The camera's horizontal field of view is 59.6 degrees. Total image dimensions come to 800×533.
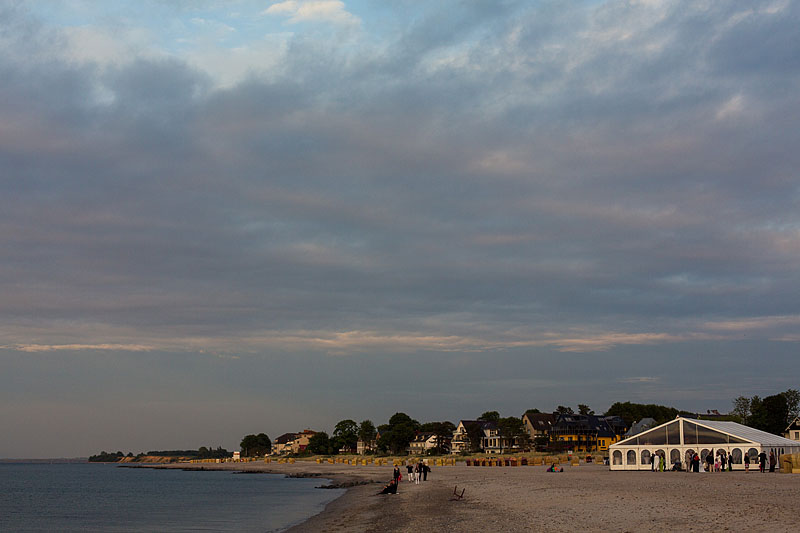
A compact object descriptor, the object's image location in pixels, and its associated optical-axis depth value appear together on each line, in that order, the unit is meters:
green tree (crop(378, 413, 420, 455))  165.25
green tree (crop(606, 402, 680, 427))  173.75
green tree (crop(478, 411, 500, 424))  185.73
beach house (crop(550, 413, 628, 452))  157.50
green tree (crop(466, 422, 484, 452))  164.75
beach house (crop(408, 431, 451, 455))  174.95
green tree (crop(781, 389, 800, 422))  139.25
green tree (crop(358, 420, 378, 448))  185.50
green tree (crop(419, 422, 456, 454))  171.62
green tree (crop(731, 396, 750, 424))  136.12
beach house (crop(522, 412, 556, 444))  160.62
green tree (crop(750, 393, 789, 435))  133.75
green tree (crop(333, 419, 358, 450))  188.38
